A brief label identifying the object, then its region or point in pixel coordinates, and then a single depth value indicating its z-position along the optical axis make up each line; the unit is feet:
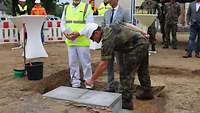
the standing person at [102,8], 39.34
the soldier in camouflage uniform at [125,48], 16.19
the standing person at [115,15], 20.42
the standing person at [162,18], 47.40
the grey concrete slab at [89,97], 15.53
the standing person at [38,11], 42.87
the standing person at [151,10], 39.91
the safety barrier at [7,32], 51.34
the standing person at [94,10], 44.00
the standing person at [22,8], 46.55
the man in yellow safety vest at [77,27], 22.07
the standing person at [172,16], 43.73
